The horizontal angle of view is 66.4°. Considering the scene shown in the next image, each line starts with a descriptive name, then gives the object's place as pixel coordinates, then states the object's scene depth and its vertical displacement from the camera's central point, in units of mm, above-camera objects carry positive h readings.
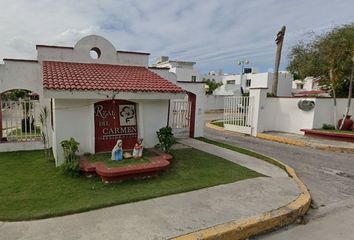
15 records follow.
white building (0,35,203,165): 7371 +92
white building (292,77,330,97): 44969 +2612
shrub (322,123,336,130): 14555 -1347
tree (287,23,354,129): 14672 +2651
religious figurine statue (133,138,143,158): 7539 -1507
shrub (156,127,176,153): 8375 -1276
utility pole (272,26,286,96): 18719 +3505
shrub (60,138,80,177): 6555 -1631
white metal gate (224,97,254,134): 15250 -884
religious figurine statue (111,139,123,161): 7230 -1547
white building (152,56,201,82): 42781 +4523
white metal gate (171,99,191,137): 12953 -965
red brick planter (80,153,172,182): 6191 -1763
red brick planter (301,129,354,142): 12969 -1639
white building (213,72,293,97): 40062 +2601
